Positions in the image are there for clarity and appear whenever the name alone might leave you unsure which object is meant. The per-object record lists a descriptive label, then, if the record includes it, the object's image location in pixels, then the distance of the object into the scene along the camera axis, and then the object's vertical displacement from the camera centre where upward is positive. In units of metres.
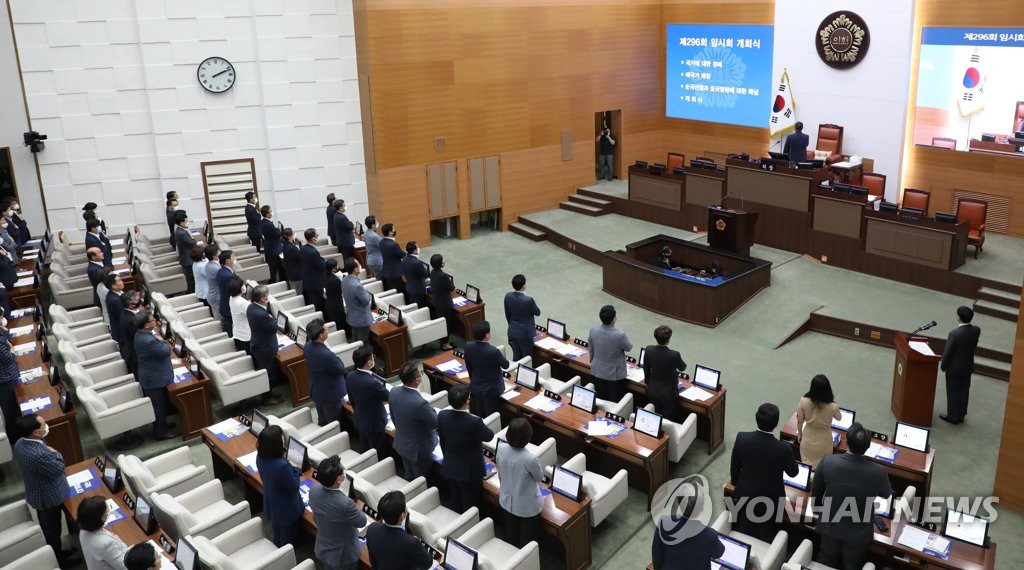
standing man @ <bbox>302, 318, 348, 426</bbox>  7.23 -2.39
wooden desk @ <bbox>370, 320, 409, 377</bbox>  9.54 -2.82
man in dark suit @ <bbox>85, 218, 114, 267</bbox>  11.01 -1.72
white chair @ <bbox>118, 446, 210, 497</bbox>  6.20 -2.84
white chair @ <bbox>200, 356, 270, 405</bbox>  8.24 -2.76
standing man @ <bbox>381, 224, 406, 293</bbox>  10.74 -2.07
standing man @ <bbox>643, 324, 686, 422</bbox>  7.29 -2.51
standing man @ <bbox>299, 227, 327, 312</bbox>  10.18 -2.08
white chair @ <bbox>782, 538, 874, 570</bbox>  5.24 -3.00
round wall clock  13.39 +0.52
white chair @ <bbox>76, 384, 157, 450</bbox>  7.60 -2.79
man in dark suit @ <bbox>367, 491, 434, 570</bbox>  4.70 -2.54
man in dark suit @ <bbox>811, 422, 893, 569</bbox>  5.18 -2.61
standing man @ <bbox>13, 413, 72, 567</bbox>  5.77 -2.55
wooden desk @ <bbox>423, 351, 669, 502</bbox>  6.80 -2.96
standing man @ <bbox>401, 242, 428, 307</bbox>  10.41 -2.22
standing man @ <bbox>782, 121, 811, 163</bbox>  14.10 -1.01
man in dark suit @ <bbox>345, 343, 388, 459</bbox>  6.57 -2.41
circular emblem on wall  13.90 +0.77
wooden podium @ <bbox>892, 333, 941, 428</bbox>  7.86 -2.89
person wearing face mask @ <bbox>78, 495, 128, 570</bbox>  4.86 -2.56
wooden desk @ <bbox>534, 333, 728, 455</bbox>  7.57 -2.93
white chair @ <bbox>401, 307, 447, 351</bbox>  9.67 -2.69
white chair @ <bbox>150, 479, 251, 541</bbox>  5.72 -2.92
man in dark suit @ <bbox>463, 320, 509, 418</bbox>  7.25 -2.45
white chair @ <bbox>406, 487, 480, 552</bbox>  5.51 -2.93
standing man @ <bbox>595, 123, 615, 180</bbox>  17.27 -1.26
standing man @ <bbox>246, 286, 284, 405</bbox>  8.33 -2.36
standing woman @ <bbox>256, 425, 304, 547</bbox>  5.43 -2.61
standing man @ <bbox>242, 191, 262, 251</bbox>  12.52 -1.74
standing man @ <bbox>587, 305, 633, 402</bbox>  7.75 -2.46
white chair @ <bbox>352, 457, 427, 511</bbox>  5.99 -2.88
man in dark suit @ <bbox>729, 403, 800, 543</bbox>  5.58 -2.62
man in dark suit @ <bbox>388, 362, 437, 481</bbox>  6.13 -2.43
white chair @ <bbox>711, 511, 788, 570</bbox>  5.29 -3.01
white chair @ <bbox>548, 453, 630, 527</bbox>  6.19 -3.02
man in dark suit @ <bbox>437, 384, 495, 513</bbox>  5.87 -2.53
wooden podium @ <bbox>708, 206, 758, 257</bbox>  12.09 -2.07
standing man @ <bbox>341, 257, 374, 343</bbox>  9.26 -2.22
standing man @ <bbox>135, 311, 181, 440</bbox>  7.71 -2.43
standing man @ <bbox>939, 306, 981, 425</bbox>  7.78 -2.68
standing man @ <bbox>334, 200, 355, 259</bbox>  12.17 -1.87
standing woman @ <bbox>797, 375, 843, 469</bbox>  6.16 -2.53
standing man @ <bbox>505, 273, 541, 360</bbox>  8.52 -2.29
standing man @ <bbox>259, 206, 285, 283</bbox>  11.78 -1.97
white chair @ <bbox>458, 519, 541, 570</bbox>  5.39 -3.05
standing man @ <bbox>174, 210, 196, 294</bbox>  11.38 -1.82
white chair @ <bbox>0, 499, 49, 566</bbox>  5.66 -2.92
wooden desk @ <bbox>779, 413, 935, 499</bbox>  6.30 -2.95
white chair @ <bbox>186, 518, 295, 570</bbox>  5.24 -2.96
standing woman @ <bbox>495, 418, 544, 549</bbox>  5.49 -2.70
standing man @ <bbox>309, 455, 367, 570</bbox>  5.08 -2.63
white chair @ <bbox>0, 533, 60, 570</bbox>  5.30 -2.88
